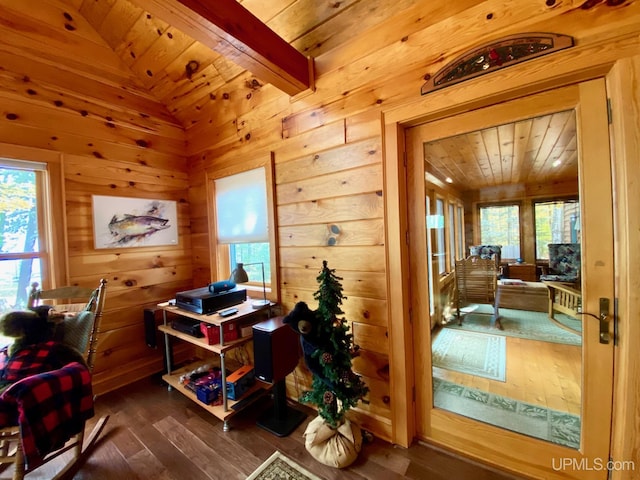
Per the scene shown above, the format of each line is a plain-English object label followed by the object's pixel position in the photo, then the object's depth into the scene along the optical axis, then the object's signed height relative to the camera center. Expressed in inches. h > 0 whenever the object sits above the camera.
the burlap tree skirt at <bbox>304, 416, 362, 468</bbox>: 58.1 -48.3
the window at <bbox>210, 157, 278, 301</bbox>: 90.5 +5.5
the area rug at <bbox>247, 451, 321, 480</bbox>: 56.0 -52.3
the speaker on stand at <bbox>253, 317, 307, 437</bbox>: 65.3 -33.1
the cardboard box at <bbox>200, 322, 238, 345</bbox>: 73.5 -27.2
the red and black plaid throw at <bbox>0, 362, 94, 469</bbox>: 46.3 -31.4
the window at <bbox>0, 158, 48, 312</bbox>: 77.6 +4.8
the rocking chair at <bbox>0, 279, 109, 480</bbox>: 49.0 -26.1
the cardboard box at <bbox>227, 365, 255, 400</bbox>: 75.5 -43.5
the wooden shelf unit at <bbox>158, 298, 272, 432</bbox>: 71.1 -30.5
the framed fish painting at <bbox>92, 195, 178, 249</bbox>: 94.0 +8.1
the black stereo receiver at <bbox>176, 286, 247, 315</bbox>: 77.4 -18.9
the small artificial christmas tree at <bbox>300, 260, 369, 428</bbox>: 58.8 -29.2
